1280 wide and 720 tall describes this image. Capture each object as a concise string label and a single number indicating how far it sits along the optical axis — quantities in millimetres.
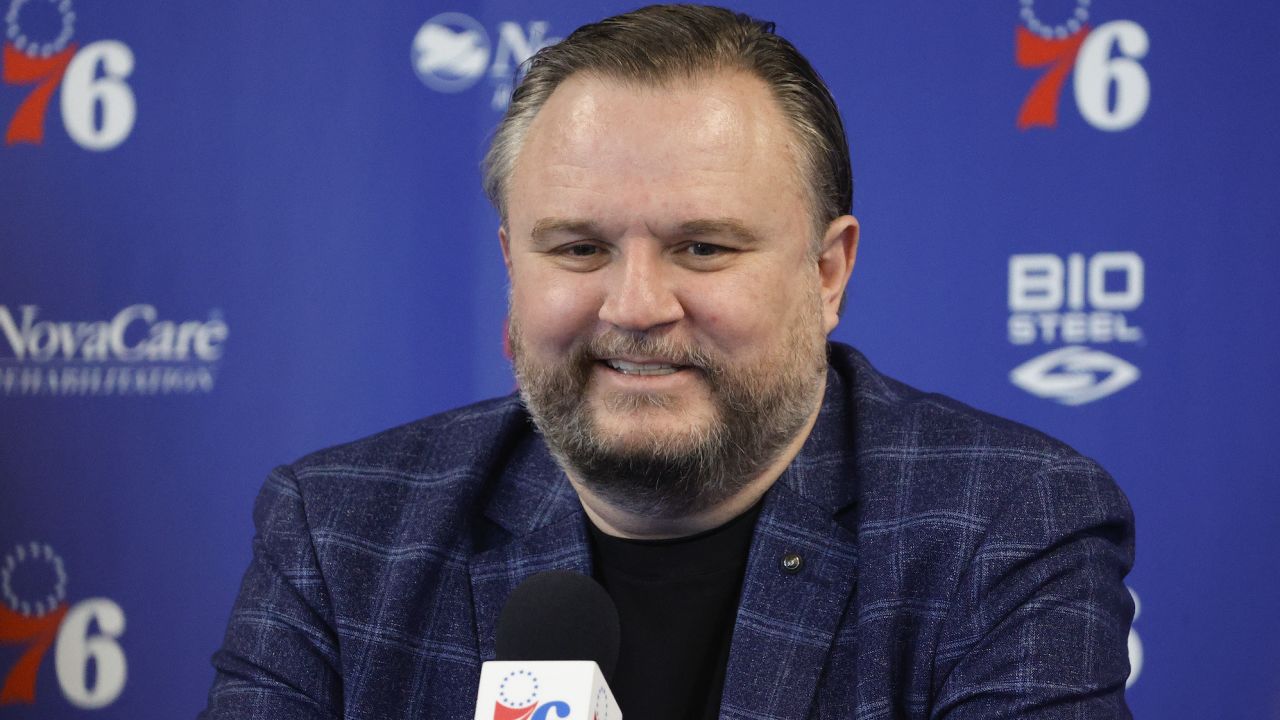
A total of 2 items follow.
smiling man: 4251
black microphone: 3980
